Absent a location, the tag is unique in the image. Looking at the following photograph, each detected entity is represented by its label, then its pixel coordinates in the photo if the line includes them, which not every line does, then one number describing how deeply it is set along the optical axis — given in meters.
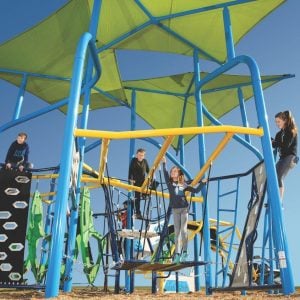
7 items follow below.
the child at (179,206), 5.45
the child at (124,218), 8.08
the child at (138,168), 8.36
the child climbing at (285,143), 5.42
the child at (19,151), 7.55
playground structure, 4.46
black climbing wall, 4.98
